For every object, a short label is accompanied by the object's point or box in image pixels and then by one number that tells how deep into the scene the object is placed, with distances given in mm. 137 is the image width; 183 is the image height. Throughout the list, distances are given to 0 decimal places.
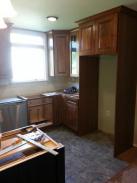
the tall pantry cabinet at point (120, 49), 2574
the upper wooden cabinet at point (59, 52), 4016
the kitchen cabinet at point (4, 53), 3238
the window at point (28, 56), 3885
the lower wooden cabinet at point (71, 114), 3623
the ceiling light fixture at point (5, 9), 1283
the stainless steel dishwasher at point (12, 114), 3225
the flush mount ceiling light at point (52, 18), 2935
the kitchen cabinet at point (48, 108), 3945
